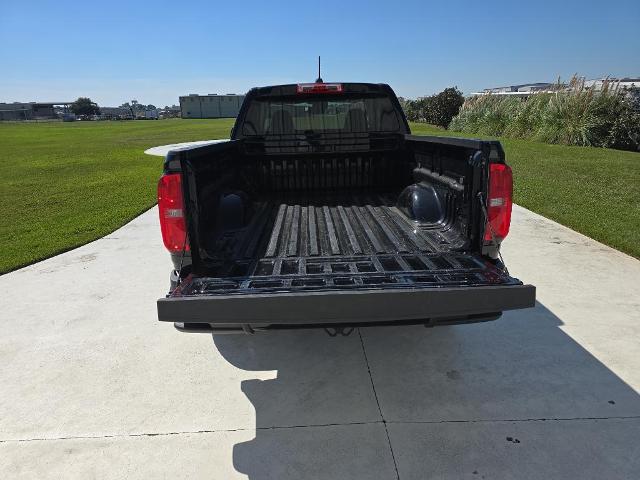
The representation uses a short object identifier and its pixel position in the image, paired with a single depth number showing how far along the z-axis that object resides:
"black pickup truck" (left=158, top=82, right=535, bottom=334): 2.29
